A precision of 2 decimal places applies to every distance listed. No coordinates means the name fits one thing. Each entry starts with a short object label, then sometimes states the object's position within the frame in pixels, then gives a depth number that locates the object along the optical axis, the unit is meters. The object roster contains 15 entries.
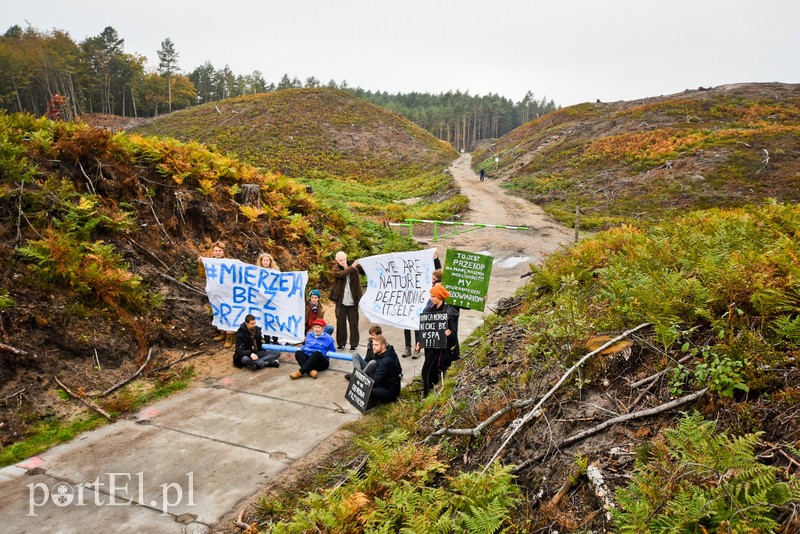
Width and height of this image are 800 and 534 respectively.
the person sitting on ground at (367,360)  8.05
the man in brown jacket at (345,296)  10.55
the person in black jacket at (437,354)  8.01
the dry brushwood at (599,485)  3.55
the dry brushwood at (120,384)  8.27
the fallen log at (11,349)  7.73
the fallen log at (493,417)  5.16
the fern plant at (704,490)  2.95
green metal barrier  23.57
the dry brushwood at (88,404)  7.66
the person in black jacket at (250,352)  9.68
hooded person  10.37
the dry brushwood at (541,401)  4.79
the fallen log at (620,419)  4.10
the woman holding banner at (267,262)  10.96
